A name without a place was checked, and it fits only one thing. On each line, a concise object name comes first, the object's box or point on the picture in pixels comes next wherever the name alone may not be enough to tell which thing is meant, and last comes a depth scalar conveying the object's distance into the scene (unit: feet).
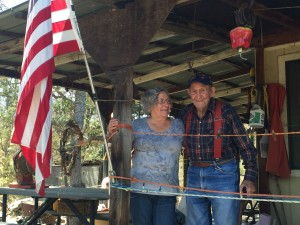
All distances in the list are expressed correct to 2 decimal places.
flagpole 11.49
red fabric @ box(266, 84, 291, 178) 17.33
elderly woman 11.71
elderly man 11.12
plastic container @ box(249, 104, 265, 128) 17.81
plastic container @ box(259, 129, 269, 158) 18.03
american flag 11.23
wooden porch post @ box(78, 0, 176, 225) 12.03
